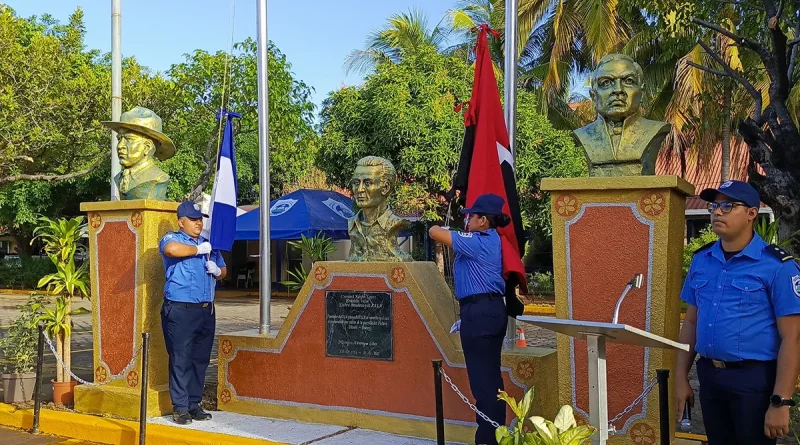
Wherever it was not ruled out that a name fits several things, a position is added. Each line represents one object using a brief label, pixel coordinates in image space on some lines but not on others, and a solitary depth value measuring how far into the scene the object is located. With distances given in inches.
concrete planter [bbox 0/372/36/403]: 277.4
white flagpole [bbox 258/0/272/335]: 262.4
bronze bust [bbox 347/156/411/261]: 238.4
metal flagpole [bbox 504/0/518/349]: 220.5
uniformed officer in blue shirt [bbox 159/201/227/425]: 235.9
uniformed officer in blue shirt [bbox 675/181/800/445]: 129.1
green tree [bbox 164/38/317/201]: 546.9
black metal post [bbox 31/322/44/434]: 245.1
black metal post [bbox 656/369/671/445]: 134.7
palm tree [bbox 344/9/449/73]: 944.3
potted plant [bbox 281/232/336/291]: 438.6
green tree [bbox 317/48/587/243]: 626.5
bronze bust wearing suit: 191.6
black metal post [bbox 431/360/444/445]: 164.7
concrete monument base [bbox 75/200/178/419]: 255.9
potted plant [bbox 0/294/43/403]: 278.1
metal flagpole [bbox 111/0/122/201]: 383.6
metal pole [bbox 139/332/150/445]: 212.8
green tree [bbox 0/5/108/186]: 619.9
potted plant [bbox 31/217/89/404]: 280.2
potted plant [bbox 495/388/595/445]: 117.9
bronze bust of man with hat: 262.8
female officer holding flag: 183.5
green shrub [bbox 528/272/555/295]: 765.9
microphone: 139.7
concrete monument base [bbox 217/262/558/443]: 219.8
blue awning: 735.1
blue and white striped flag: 255.9
